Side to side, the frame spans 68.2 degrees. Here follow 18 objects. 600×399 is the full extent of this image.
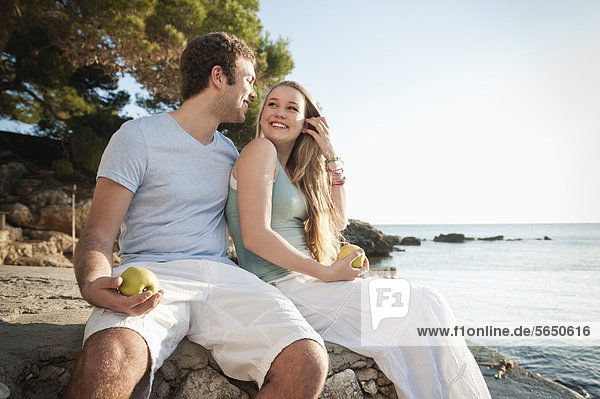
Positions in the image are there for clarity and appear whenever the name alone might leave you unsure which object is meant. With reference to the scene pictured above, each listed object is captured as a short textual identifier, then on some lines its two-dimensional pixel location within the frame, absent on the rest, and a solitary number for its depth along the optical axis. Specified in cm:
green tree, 1020
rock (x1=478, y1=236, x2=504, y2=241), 5517
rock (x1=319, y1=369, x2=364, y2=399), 217
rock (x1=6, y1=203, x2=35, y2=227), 1157
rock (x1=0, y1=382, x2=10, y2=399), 170
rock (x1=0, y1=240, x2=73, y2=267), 871
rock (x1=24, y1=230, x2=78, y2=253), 1073
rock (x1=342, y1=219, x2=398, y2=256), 2573
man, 162
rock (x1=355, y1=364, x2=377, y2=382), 227
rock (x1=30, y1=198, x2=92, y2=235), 1214
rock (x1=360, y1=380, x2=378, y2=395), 227
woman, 209
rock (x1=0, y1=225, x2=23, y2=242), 956
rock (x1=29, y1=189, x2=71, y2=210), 1252
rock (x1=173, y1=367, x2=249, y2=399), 205
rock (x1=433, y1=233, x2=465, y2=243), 5188
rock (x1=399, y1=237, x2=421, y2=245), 4476
